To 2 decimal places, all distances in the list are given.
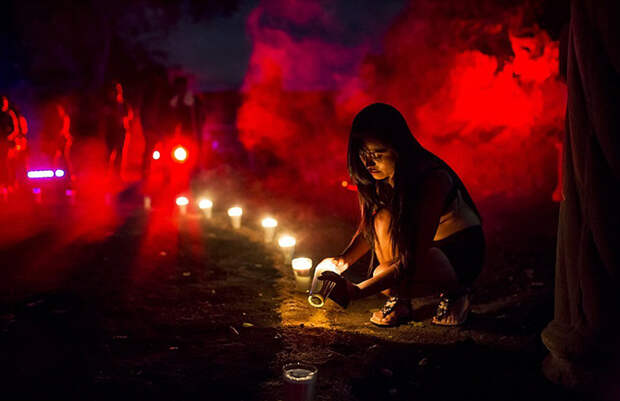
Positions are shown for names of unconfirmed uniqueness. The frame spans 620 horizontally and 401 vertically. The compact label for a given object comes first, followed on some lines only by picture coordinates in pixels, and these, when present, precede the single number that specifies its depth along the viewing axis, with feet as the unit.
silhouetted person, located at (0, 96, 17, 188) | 25.12
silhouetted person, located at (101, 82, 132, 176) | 31.91
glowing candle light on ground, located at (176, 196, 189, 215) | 29.21
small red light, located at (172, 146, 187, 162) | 35.76
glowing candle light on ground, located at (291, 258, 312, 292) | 16.62
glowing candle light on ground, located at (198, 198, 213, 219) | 28.68
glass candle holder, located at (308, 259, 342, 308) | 11.74
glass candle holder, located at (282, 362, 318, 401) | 8.53
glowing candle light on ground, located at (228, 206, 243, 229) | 26.71
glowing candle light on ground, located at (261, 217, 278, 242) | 23.30
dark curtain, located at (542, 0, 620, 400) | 7.97
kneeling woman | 11.67
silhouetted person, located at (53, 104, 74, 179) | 31.27
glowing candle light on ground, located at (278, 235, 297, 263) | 20.07
